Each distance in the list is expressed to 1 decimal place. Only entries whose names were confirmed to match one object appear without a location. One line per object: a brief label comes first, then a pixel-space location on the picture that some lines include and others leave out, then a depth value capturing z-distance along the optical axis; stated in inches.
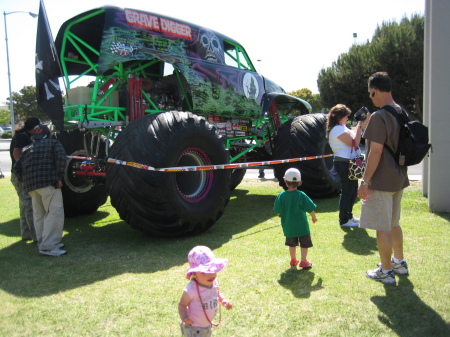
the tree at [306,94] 2336.7
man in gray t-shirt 137.5
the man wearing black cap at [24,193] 216.7
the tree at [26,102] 1556.3
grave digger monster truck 188.1
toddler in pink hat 89.6
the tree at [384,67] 1138.0
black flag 197.8
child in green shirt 160.4
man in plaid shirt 187.2
